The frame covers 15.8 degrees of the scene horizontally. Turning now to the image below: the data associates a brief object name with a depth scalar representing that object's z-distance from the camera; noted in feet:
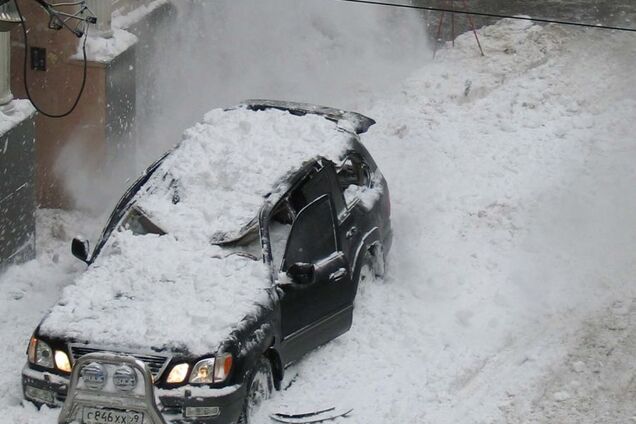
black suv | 52.67
